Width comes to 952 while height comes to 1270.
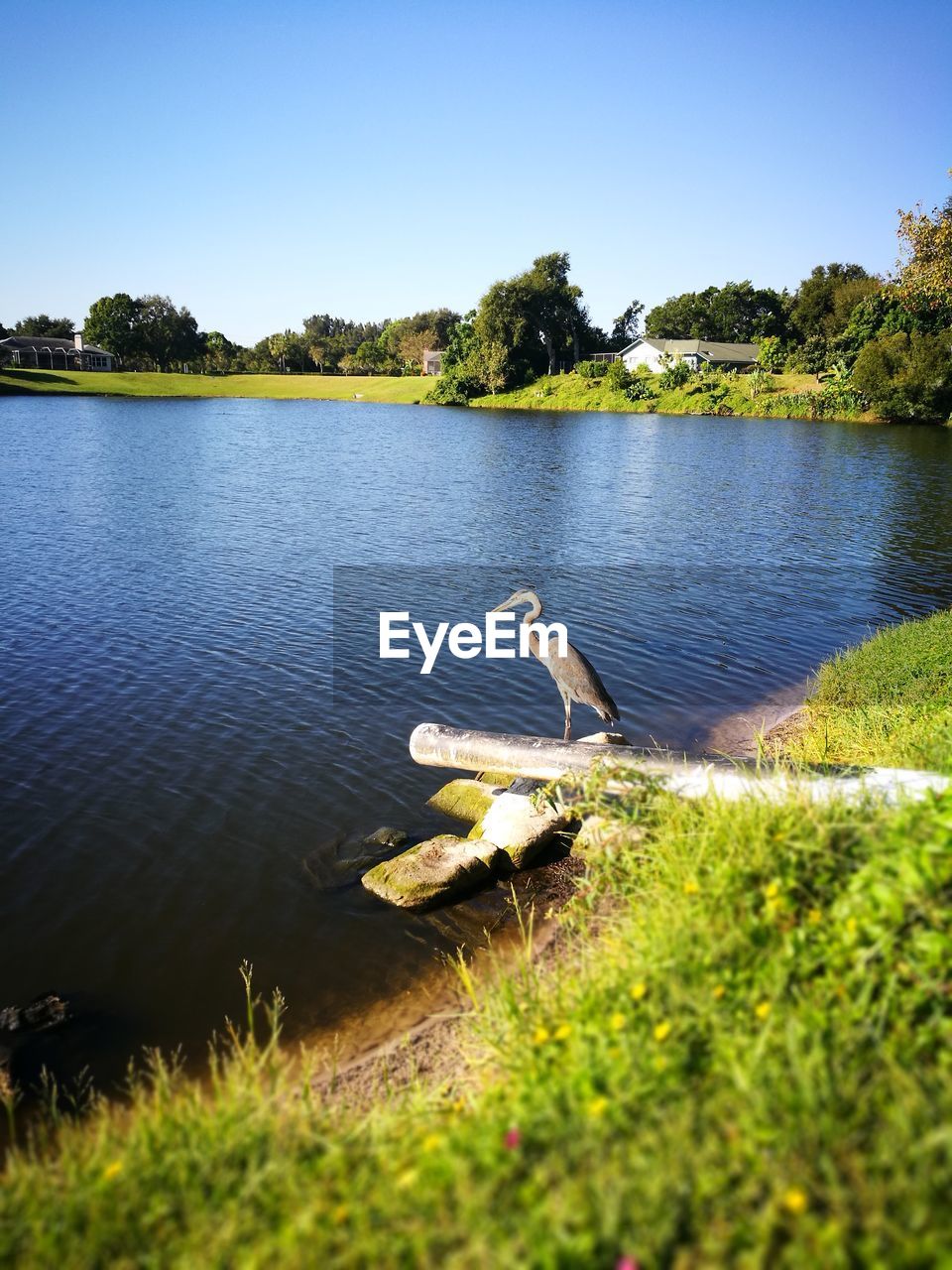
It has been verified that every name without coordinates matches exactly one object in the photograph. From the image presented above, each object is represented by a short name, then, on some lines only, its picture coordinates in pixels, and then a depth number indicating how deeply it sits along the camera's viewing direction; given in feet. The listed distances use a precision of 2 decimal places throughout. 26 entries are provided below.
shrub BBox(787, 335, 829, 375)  288.71
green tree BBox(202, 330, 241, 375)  486.38
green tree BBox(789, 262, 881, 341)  310.45
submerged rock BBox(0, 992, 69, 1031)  26.08
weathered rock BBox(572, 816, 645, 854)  22.35
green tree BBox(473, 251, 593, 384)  338.54
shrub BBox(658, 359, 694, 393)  307.17
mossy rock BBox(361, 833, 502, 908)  31.99
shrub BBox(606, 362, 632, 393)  314.96
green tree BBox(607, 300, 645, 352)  426.39
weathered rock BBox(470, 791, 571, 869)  34.09
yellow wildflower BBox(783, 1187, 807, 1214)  10.51
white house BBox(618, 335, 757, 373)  355.97
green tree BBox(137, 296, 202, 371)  460.55
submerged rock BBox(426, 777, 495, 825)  38.27
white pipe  21.61
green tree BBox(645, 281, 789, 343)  411.13
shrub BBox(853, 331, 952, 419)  226.38
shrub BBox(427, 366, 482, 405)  349.00
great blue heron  38.75
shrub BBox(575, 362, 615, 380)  337.31
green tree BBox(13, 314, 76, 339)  519.19
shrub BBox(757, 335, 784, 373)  306.55
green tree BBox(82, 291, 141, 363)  447.83
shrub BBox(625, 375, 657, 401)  312.71
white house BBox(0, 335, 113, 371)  422.00
